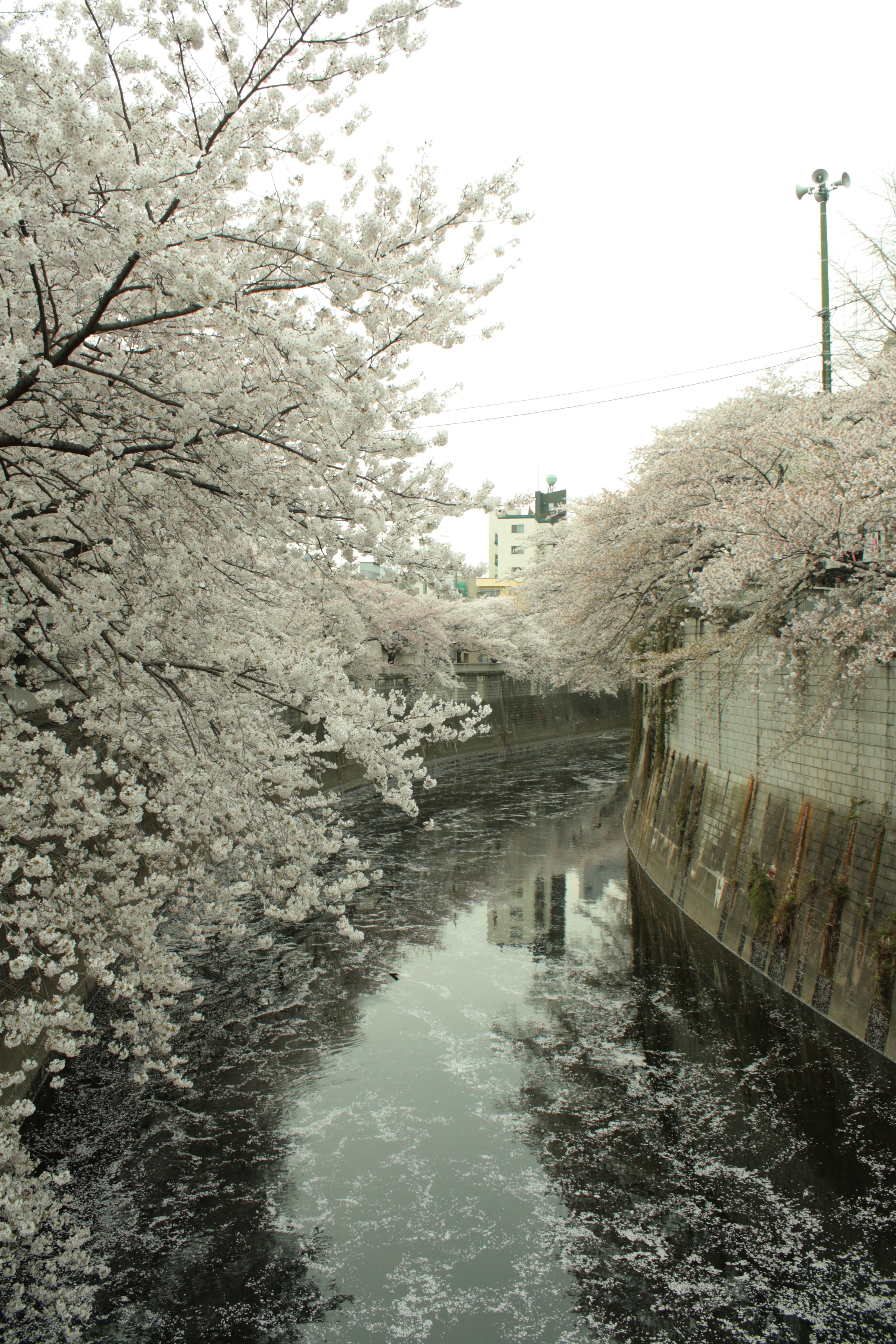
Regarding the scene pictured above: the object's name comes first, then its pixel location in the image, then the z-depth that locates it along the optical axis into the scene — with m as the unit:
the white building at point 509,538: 78.19
